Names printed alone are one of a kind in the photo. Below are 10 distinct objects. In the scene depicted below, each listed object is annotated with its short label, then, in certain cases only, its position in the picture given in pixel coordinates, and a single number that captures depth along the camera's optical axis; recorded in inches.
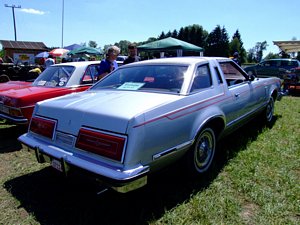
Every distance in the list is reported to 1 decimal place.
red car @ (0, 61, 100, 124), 181.9
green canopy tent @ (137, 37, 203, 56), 569.0
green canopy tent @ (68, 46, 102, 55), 731.3
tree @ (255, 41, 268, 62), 4493.1
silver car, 90.2
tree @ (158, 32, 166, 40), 3411.9
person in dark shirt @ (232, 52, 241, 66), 440.4
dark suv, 596.1
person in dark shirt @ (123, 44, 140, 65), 235.3
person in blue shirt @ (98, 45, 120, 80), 209.2
